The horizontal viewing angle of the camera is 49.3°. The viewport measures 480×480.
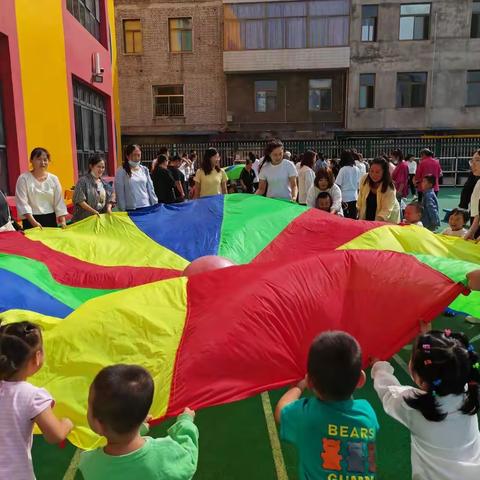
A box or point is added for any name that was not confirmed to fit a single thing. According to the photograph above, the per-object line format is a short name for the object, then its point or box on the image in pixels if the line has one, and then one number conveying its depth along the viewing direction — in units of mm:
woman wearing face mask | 5320
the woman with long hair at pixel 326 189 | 5078
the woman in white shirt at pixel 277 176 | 5441
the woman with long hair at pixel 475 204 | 4298
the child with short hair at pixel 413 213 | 4477
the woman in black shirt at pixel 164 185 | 7250
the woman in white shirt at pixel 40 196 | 4445
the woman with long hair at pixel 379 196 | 4660
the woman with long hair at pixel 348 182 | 7141
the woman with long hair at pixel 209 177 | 6516
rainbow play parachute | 2123
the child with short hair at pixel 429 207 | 6371
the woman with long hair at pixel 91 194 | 5016
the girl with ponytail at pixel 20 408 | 1673
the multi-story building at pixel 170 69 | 20516
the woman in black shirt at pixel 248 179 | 9758
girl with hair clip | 1695
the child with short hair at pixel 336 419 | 1566
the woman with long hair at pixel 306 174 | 6492
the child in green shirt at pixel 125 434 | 1438
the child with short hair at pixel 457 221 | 4562
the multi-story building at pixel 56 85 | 6387
